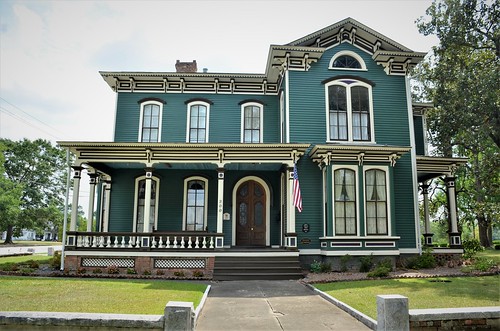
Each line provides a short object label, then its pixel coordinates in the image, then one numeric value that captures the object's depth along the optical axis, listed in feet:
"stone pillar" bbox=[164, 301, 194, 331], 19.10
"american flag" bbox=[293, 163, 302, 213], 45.85
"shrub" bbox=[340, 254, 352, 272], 47.65
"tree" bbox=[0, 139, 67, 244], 147.23
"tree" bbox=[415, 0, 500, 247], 65.51
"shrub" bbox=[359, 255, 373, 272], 46.91
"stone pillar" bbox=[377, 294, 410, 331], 20.22
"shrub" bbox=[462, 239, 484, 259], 54.55
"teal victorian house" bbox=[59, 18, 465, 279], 47.44
